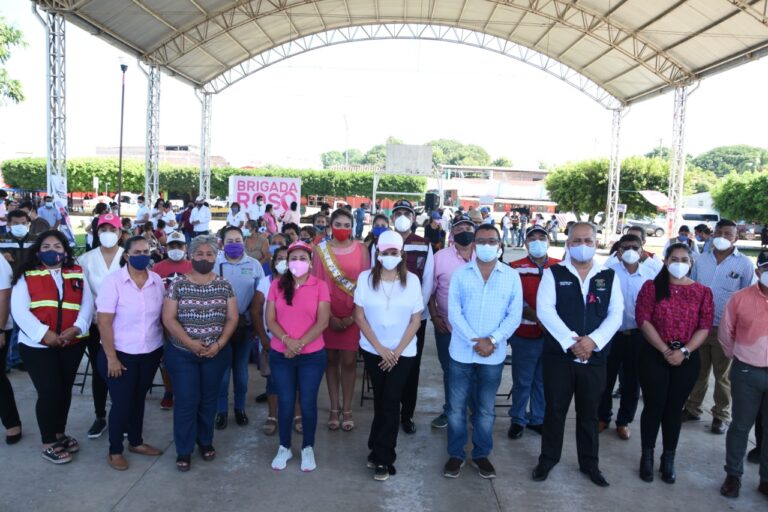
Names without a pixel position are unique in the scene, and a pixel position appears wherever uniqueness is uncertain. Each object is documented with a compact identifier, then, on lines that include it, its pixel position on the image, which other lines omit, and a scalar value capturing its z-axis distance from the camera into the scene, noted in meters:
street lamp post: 16.37
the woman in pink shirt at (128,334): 3.80
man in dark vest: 3.83
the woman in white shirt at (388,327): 3.91
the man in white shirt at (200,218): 12.89
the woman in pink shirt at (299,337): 3.91
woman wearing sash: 4.51
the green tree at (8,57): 17.47
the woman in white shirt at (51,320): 3.85
